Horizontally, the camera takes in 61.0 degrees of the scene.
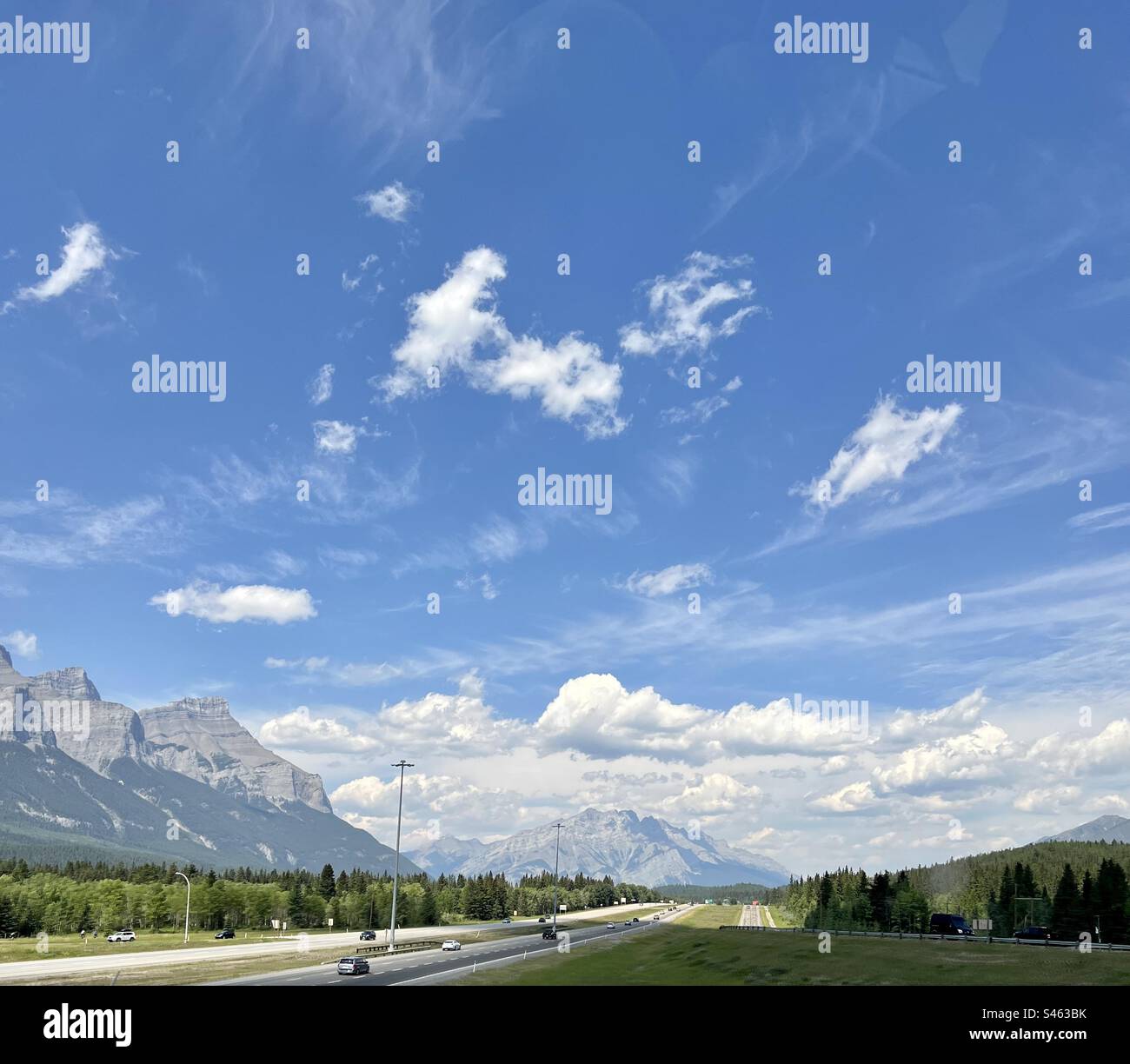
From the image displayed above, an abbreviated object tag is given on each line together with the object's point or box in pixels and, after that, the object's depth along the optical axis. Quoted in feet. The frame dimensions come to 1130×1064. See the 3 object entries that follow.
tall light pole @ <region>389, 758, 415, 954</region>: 330.85
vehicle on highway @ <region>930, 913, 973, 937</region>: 367.86
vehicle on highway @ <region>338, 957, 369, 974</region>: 246.88
